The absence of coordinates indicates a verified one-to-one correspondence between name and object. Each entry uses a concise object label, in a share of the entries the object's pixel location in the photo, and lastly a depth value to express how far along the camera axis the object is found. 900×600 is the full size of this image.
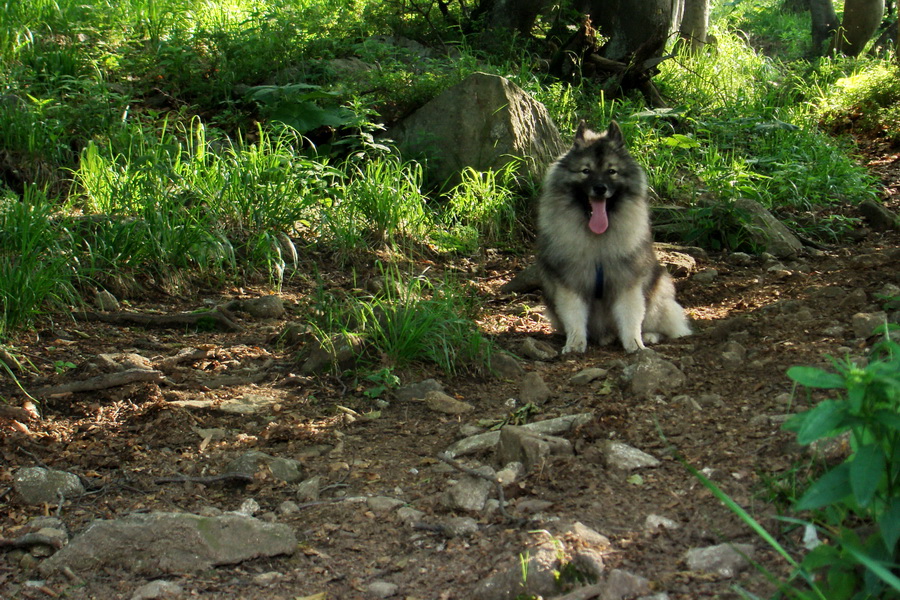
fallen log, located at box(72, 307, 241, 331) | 4.55
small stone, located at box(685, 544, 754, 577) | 2.15
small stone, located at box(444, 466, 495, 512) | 2.76
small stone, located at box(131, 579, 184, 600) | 2.28
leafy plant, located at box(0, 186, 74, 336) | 4.10
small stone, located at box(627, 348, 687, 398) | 3.53
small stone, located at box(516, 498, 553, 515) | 2.64
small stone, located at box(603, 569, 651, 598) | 2.07
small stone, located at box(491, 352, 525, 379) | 4.08
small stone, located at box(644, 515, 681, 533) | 2.42
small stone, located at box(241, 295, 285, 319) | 4.88
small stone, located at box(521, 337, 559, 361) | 4.57
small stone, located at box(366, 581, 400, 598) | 2.30
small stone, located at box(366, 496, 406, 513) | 2.78
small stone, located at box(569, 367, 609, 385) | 3.91
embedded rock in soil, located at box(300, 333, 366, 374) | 3.92
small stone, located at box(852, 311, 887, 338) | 3.74
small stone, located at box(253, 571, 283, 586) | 2.38
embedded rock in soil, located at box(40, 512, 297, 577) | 2.43
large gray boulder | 6.84
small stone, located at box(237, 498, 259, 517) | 2.82
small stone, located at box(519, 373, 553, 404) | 3.65
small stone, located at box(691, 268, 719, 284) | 6.03
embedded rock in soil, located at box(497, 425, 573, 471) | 2.93
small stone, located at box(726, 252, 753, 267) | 6.36
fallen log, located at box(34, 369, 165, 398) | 3.55
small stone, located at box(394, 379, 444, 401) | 3.75
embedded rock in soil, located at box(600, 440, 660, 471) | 2.85
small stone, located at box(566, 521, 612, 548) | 2.32
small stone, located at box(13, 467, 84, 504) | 2.81
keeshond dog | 4.80
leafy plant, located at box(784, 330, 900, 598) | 1.69
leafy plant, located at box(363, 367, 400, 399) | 3.73
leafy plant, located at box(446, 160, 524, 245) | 6.52
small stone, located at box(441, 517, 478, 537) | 2.59
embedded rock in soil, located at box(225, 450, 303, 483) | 3.05
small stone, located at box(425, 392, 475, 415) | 3.63
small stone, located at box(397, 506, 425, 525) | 2.70
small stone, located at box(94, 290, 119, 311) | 4.68
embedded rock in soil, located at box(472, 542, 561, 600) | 2.16
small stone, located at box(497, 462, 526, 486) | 2.87
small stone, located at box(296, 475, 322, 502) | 2.90
